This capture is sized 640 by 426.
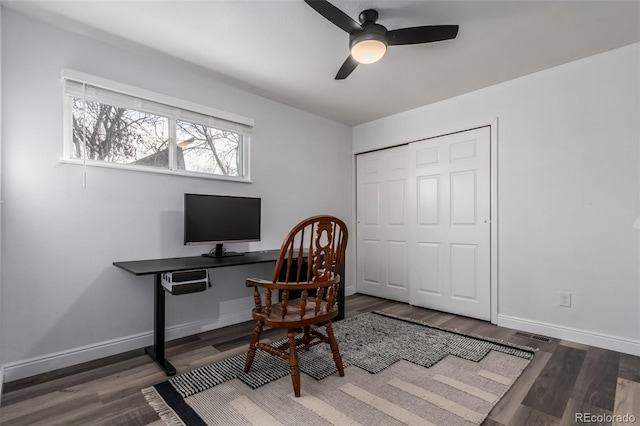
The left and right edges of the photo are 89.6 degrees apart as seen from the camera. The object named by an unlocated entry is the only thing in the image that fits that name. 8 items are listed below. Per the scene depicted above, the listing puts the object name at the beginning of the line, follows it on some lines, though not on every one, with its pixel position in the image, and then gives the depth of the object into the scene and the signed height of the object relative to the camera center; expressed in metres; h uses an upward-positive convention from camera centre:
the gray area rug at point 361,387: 1.69 -1.07
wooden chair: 1.85 -0.59
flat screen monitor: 2.67 -0.07
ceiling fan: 2.02 +1.15
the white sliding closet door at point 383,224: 4.10 -0.15
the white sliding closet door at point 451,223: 3.35 -0.11
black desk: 2.16 -0.39
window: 2.38 +0.70
